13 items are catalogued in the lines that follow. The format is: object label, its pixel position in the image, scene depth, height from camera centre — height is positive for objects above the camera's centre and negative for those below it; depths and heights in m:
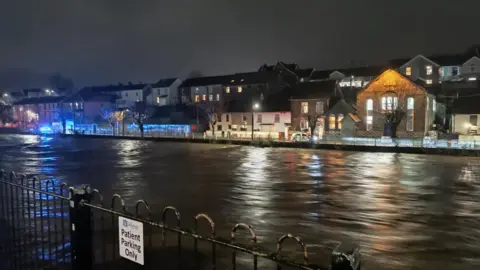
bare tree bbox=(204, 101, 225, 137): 65.43 +2.01
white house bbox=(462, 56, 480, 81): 62.38 +8.80
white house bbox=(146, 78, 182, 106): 86.94 +7.04
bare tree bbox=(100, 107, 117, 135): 73.00 +1.87
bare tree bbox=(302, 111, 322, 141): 50.05 +0.56
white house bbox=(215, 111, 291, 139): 56.67 -0.09
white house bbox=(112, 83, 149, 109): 89.94 +7.28
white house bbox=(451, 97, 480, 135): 44.59 +0.69
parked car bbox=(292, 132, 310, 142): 47.65 -1.73
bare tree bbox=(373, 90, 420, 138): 46.62 +1.76
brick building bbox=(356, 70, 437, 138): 47.00 +2.09
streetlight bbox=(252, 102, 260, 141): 58.88 +2.64
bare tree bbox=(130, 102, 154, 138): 69.51 +2.51
